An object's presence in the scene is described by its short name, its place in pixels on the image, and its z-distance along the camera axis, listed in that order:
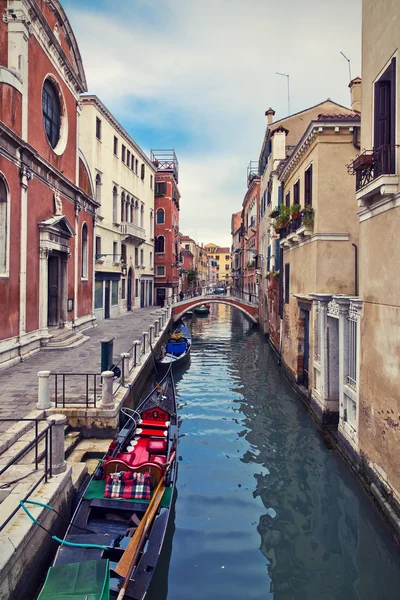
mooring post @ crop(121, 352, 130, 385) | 8.81
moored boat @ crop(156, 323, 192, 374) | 14.60
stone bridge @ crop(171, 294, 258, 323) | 28.57
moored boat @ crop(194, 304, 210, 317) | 41.24
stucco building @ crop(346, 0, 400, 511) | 5.36
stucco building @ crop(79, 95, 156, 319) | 21.69
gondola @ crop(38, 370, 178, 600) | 3.71
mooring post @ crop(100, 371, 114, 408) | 7.17
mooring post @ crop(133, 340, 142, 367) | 10.98
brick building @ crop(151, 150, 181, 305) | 35.91
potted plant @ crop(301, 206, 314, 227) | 9.82
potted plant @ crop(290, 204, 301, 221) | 10.44
